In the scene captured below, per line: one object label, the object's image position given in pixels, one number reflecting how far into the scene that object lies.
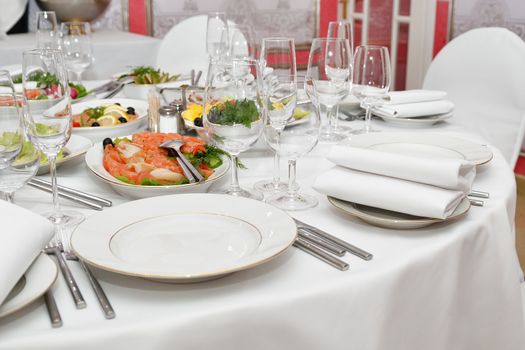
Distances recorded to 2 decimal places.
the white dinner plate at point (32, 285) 0.69
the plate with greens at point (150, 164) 1.07
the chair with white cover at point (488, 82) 2.07
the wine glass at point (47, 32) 1.96
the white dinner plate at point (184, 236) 0.76
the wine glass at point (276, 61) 1.13
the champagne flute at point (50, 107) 0.95
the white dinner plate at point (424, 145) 1.25
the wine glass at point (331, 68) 1.39
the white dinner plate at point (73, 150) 1.23
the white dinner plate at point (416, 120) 1.57
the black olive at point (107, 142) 1.22
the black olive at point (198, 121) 1.40
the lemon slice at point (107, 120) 1.50
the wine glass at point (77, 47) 2.04
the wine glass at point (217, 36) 1.81
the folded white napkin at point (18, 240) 0.70
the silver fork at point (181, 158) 1.08
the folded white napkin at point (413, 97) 1.61
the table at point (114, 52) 3.08
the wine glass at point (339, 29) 1.64
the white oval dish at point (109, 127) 1.45
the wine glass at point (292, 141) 1.05
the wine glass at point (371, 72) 1.39
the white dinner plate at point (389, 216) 0.92
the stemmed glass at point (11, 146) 0.92
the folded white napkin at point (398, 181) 0.91
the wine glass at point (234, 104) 1.04
